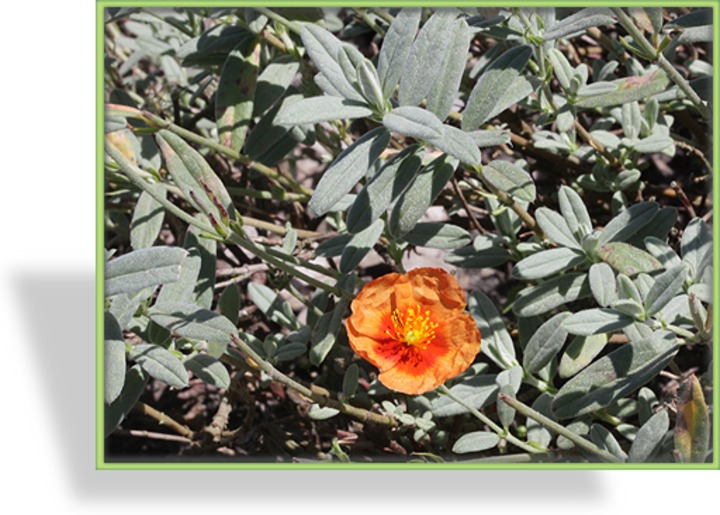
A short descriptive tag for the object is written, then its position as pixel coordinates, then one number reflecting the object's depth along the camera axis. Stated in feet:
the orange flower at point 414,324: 1.34
